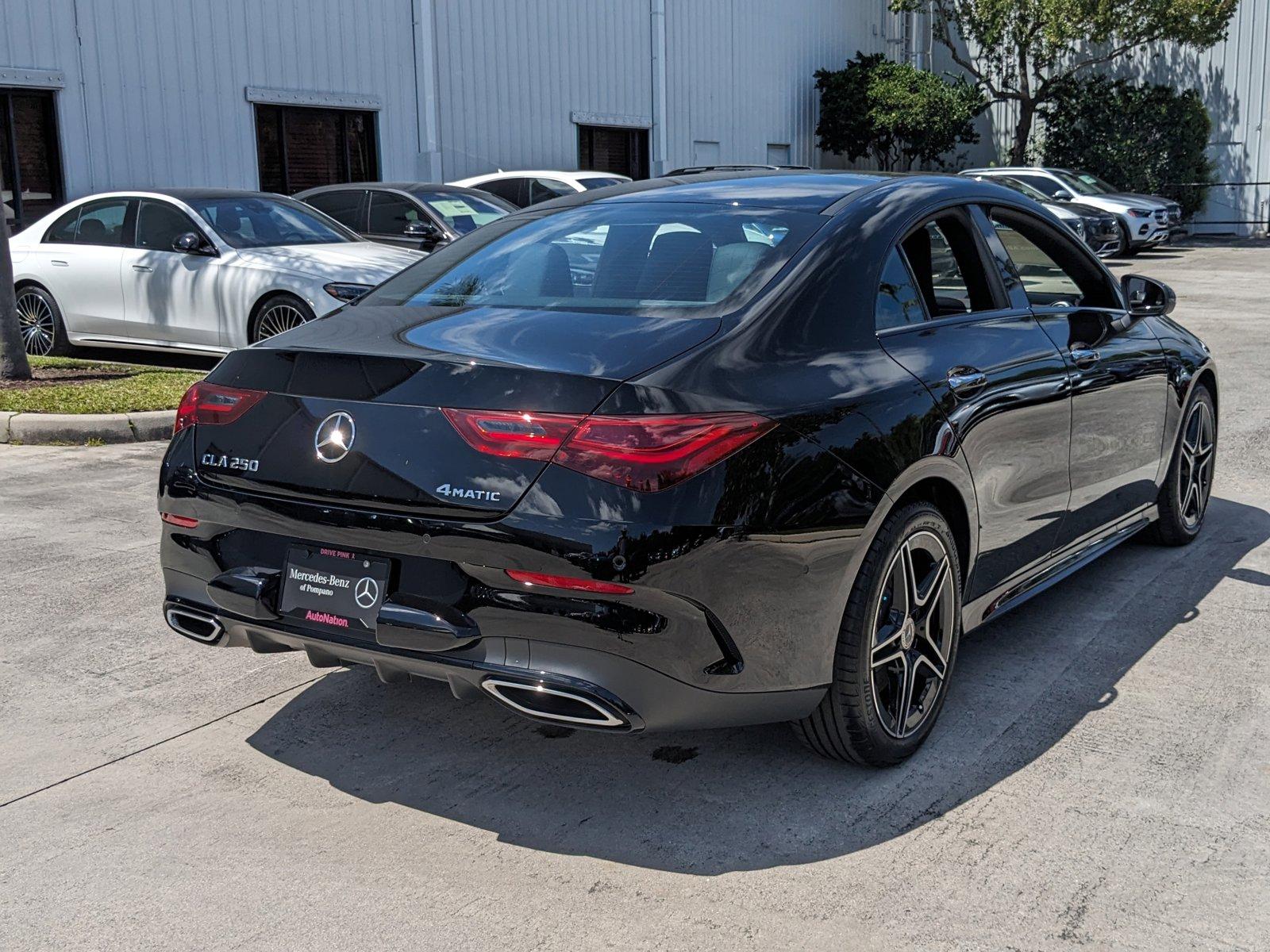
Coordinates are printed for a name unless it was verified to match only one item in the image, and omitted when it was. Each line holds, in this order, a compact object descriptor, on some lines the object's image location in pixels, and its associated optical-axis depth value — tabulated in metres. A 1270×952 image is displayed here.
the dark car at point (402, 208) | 13.88
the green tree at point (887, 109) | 30.52
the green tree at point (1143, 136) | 31.88
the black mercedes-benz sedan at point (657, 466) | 3.11
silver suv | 24.69
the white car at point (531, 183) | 17.92
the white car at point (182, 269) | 10.43
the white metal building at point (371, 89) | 15.57
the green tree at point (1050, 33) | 29.42
